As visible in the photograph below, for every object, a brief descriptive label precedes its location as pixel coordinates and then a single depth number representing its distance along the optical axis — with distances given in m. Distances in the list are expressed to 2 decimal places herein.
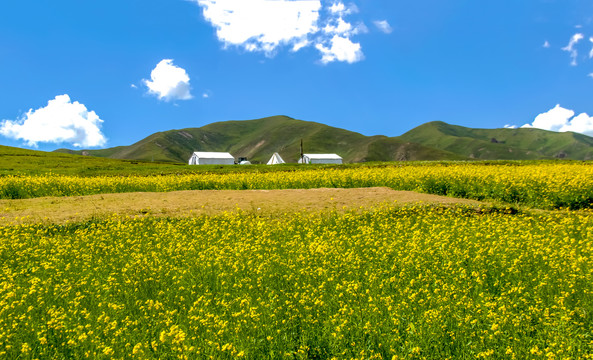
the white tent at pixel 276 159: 129.00
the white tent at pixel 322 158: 119.06
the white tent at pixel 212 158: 122.12
